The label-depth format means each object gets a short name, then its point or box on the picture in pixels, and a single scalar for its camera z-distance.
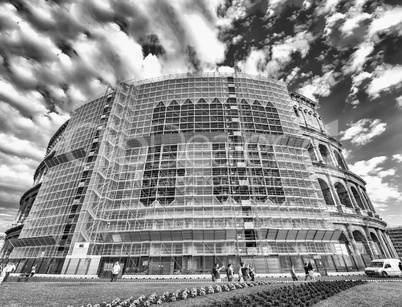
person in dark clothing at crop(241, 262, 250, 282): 17.20
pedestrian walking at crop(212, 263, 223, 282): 16.98
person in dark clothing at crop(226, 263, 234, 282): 16.96
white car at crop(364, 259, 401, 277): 21.00
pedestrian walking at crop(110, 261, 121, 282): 16.75
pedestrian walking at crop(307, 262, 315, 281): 17.41
